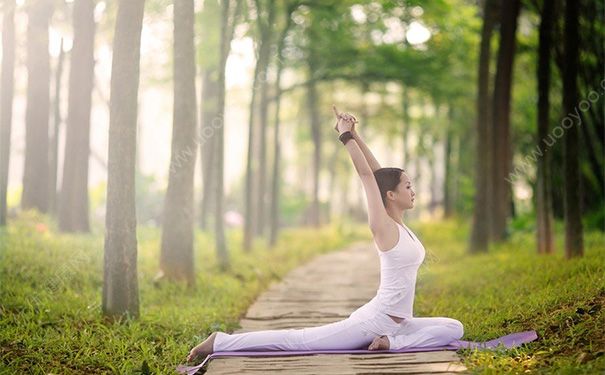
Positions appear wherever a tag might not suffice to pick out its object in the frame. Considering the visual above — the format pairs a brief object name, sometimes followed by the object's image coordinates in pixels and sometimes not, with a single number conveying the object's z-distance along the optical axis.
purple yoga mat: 6.57
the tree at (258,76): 17.45
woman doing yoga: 6.44
